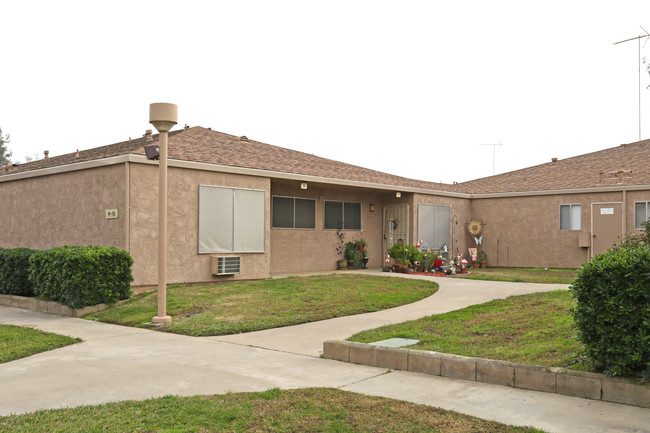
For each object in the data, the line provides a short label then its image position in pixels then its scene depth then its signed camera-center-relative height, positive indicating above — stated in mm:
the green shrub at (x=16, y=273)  12375 -1083
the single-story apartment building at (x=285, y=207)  13102 +601
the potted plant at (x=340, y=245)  19016 -614
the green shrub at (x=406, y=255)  17859 -875
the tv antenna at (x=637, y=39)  16281 +5636
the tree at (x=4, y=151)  51572 +6817
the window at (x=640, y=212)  18250 +562
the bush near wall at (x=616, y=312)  4711 -712
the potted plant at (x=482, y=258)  21609 -1176
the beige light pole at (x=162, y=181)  8938 +725
